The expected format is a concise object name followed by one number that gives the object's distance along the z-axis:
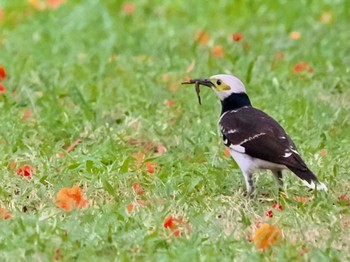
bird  12.86
